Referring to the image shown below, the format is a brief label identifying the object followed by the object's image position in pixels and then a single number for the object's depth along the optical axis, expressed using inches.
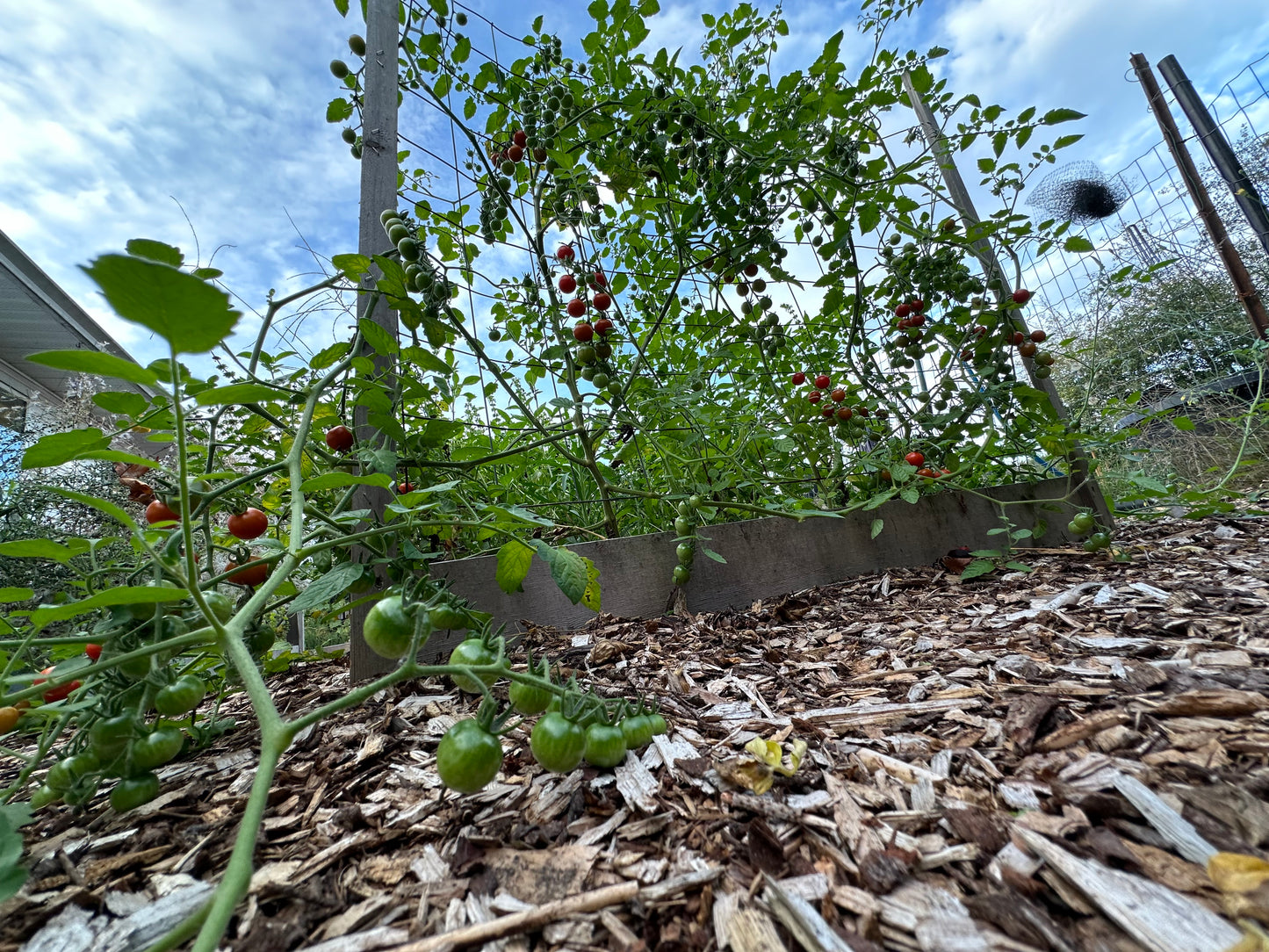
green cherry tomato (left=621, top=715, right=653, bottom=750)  10.1
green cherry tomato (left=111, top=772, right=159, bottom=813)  10.2
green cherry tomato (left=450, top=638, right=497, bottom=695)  9.5
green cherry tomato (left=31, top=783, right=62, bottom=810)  10.3
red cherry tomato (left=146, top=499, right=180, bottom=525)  14.6
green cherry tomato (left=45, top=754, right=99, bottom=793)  10.0
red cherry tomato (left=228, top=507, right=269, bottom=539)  15.1
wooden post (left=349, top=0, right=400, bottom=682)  18.2
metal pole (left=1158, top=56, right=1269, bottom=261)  168.2
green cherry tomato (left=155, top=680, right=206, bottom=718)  10.6
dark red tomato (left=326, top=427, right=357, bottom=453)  17.7
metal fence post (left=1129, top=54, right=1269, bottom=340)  155.3
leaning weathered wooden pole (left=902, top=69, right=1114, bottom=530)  30.4
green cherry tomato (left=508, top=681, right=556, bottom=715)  10.4
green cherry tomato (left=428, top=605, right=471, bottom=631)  11.3
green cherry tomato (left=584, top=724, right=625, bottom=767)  9.8
